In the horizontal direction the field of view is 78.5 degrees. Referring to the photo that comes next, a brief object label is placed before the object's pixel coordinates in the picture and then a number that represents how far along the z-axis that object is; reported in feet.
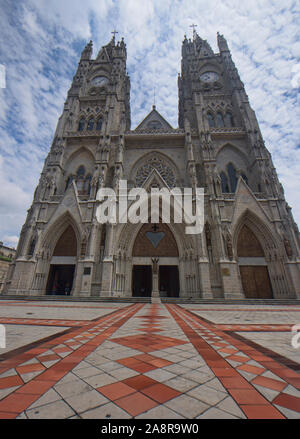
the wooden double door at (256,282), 45.75
